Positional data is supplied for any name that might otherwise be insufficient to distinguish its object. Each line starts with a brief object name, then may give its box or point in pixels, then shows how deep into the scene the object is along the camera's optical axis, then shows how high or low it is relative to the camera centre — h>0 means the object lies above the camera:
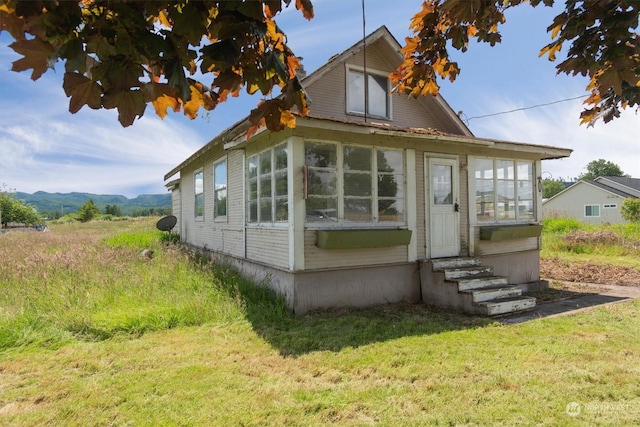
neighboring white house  33.81 +1.28
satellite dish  15.85 -0.32
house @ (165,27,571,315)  6.44 +0.24
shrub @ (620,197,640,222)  26.56 +0.05
